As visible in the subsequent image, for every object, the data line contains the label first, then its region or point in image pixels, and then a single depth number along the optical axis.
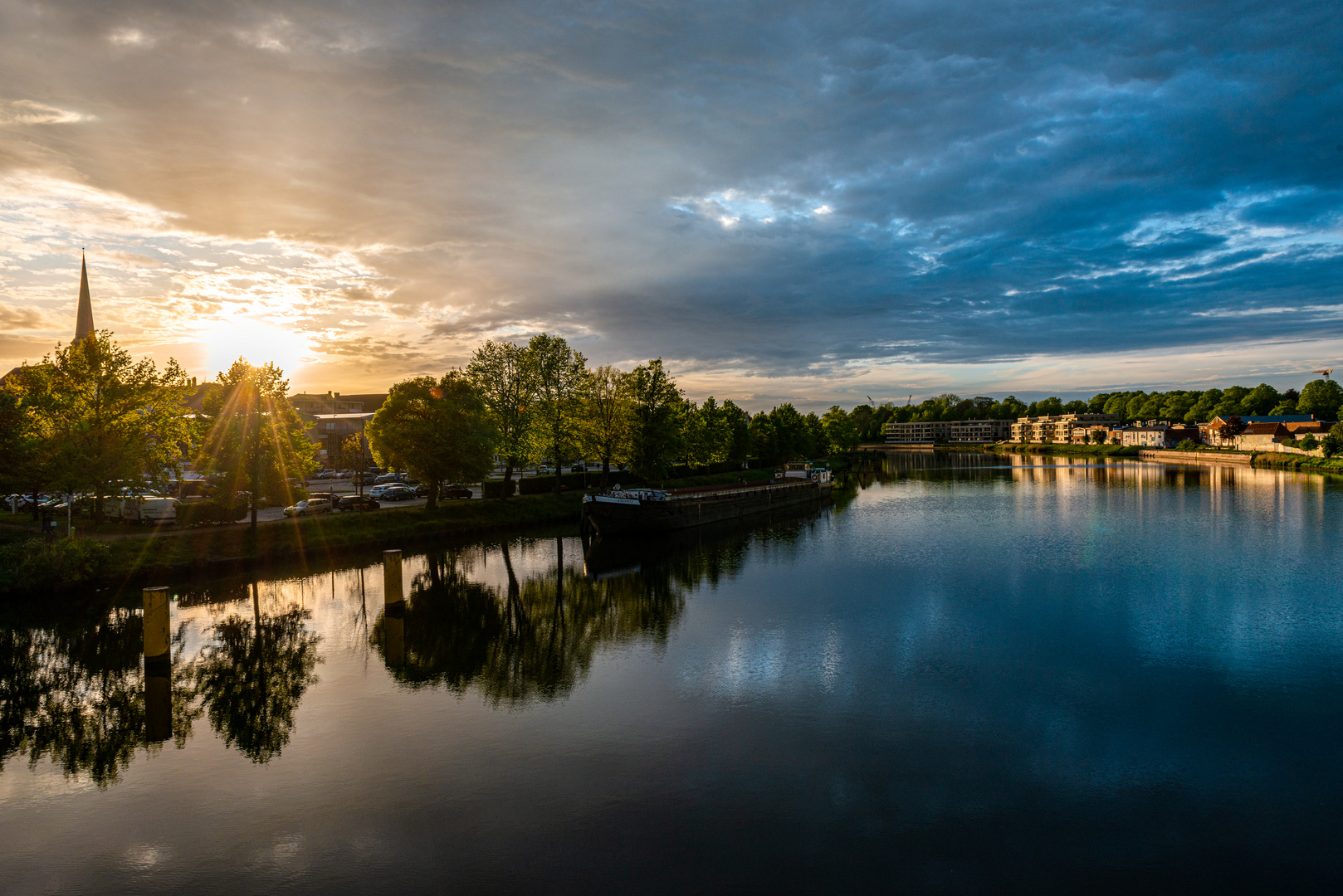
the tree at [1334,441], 119.81
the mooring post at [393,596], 28.98
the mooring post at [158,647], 21.38
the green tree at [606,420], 73.06
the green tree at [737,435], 119.38
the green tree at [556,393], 69.88
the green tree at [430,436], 54.88
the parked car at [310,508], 52.00
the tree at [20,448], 36.66
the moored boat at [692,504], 56.41
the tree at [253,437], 42.41
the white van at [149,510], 43.78
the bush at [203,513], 44.69
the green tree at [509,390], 66.12
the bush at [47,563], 32.38
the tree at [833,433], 192.50
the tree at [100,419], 37.03
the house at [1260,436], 167.61
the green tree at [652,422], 73.69
